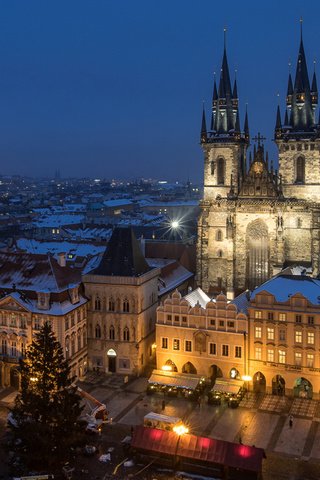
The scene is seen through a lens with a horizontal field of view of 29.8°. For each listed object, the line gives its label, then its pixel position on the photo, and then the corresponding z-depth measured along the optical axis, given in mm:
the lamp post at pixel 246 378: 71375
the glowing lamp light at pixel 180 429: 53628
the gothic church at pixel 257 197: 97812
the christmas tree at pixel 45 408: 48188
